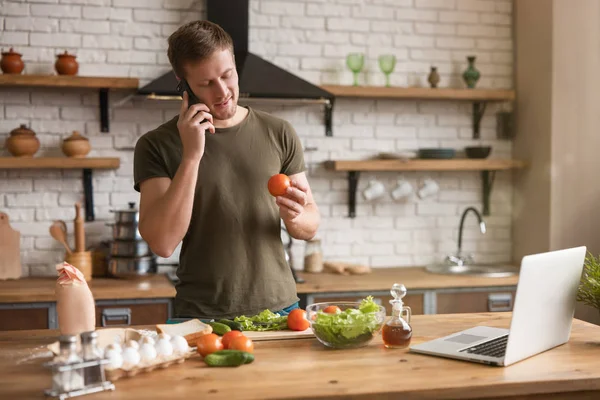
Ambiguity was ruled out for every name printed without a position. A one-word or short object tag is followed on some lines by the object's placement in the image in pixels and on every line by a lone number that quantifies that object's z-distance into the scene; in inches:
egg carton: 66.4
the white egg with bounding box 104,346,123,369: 66.1
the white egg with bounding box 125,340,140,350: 68.8
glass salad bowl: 76.6
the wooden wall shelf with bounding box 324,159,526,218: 167.5
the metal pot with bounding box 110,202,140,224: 154.8
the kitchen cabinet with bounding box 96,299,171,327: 141.0
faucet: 173.9
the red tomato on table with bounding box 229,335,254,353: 73.3
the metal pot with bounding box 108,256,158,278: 153.3
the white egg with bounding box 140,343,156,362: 68.7
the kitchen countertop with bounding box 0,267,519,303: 139.9
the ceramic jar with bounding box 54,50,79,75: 155.0
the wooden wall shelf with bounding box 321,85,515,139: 167.0
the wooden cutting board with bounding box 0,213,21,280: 153.6
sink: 162.9
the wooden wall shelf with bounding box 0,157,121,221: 150.4
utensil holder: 151.8
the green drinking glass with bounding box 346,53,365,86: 169.6
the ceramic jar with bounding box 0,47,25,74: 152.6
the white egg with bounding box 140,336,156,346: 70.4
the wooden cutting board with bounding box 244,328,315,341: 81.7
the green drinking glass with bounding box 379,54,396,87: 171.2
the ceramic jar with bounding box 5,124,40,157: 152.9
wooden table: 63.9
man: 91.7
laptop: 72.2
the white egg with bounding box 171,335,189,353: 71.9
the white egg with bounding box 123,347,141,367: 67.1
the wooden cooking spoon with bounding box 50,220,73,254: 154.6
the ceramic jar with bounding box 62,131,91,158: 155.8
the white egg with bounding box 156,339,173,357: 70.5
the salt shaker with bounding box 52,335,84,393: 61.9
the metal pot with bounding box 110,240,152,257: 154.1
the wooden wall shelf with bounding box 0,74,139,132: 151.1
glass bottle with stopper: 78.4
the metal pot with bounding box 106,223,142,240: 154.6
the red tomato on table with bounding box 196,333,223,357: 73.7
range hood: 152.0
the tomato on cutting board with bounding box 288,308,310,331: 83.7
